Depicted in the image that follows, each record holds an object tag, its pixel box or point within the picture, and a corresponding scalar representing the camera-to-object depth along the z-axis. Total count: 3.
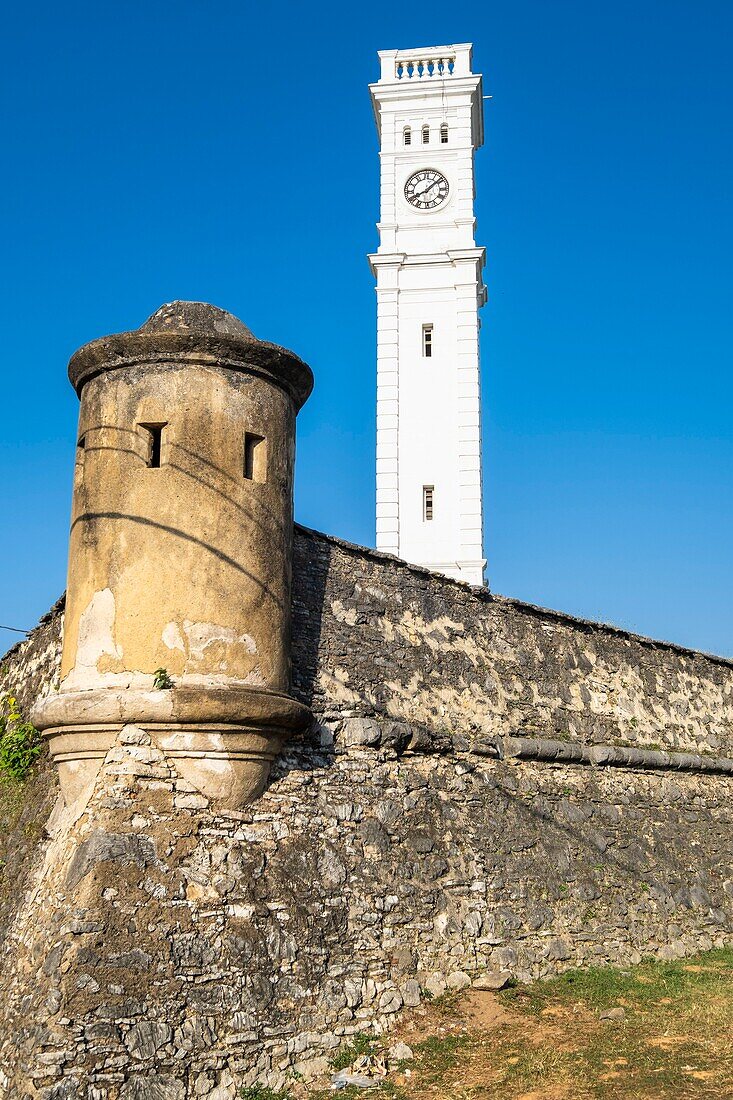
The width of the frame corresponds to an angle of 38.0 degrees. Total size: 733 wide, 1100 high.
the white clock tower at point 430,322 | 30.83
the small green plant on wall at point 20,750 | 9.36
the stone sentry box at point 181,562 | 7.11
